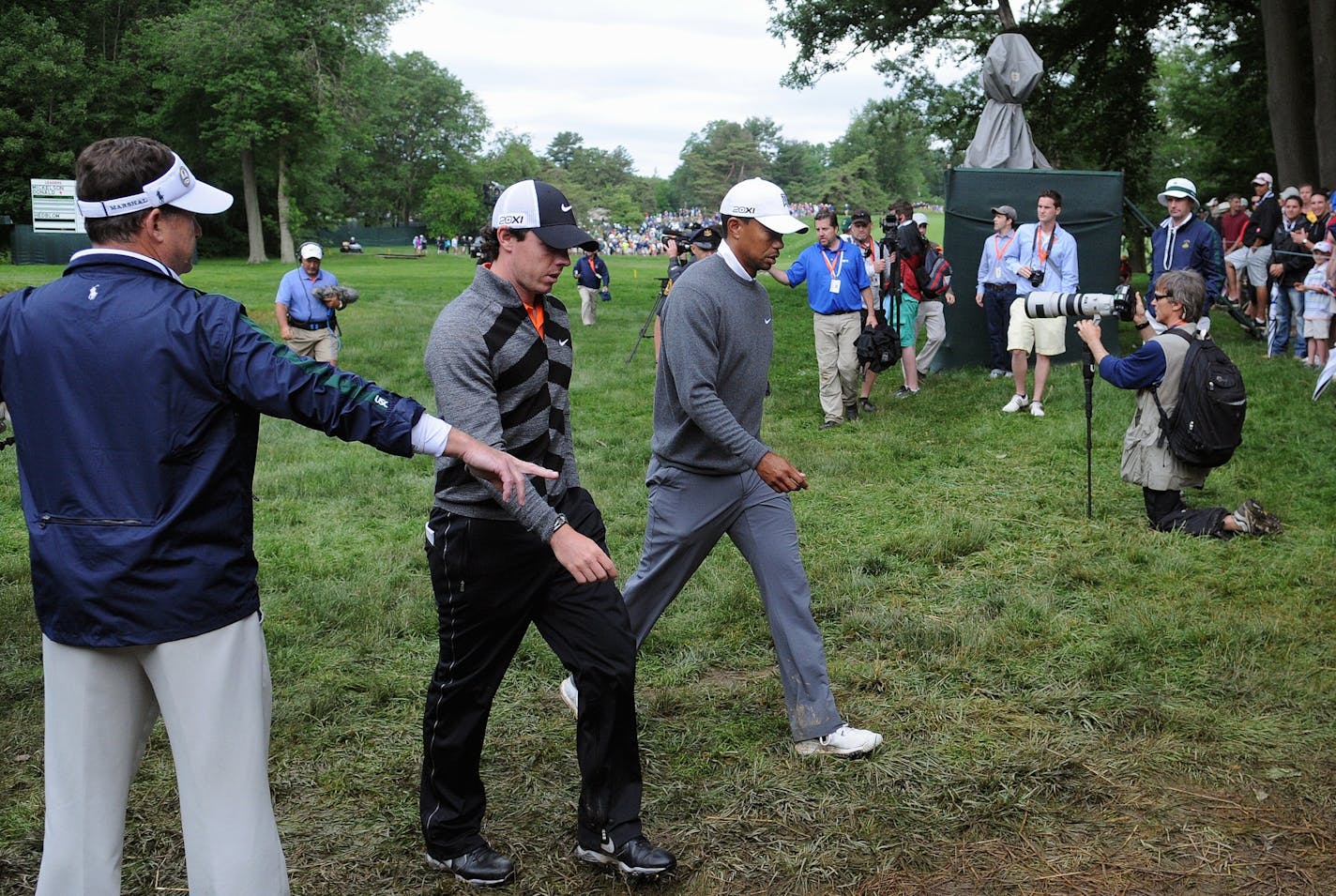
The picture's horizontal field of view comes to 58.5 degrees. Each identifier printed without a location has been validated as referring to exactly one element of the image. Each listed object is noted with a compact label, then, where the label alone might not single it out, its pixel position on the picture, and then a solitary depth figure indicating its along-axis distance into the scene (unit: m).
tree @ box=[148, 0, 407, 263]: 53.03
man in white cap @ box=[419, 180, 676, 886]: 3.52
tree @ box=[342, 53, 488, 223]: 106.06
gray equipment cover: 15.23
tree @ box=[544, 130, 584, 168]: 160.00
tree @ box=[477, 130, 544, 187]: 109.81
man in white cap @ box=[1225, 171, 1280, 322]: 15.07
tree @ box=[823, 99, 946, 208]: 94.32
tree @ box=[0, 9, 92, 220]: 49.41
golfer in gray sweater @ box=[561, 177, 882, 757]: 4.52
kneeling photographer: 7.25
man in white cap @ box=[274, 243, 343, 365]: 12.30
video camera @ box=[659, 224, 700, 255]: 13.56
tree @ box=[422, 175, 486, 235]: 90.94
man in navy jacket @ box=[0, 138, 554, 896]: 2.63
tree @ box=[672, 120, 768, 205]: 115.81
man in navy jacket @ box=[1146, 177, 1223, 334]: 12.05
